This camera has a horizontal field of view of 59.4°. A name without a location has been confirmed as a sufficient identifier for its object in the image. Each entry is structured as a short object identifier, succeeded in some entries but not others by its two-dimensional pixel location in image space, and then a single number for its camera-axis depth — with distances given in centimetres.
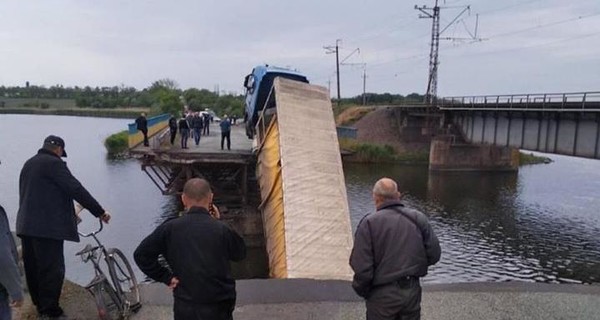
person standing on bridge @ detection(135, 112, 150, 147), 2480
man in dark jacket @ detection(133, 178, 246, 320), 368
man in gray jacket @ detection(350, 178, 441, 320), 407
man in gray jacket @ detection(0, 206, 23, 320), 372
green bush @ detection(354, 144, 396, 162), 5541
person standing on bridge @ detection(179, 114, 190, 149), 2369
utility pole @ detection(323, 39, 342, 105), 7794
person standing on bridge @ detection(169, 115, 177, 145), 2570
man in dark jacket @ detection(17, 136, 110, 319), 520
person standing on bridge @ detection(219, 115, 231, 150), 2355
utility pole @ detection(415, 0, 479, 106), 5803
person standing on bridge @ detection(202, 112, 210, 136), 3656
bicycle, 535
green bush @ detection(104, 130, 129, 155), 5662
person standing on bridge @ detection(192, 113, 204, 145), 2670
